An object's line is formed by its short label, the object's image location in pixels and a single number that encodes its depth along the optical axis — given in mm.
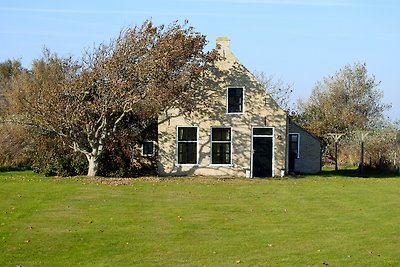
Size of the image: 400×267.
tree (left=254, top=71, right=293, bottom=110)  49375
